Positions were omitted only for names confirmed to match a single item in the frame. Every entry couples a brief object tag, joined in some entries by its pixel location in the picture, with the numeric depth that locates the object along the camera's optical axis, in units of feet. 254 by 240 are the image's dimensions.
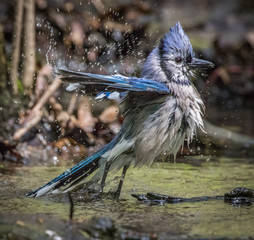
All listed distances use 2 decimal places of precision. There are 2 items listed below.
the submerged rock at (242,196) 18.85
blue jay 21.17
